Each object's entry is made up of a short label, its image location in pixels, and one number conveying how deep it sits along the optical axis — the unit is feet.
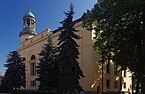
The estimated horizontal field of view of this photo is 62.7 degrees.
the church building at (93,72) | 55.49
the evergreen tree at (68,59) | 42.46
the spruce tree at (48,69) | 48.22
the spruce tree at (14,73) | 64.85
